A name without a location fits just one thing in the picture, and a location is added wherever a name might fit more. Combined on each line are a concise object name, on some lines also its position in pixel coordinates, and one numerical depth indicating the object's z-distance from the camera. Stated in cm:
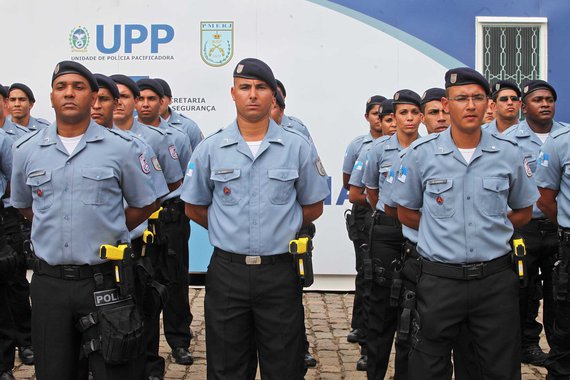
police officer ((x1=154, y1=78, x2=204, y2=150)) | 758
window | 887
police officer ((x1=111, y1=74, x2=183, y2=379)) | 598
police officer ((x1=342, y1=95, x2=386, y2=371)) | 699
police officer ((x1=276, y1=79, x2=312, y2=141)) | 776
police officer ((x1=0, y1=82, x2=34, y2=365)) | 637
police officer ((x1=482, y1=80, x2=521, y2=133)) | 721
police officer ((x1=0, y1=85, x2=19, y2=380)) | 579
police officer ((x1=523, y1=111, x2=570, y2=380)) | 559
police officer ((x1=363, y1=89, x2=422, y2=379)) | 575
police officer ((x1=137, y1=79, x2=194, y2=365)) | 662
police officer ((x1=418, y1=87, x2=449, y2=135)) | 582
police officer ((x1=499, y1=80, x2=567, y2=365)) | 639
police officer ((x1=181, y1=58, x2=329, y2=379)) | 440
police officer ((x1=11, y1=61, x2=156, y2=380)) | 413
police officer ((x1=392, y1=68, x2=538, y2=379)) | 429
